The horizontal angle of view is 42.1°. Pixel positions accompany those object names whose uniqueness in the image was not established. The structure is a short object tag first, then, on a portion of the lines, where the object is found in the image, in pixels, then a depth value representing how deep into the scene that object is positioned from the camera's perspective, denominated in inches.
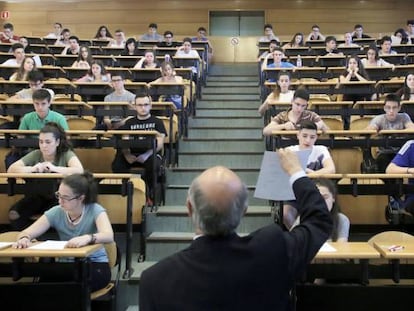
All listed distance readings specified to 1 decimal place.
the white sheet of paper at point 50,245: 97.3
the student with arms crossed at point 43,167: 138.4
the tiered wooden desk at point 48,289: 102.3
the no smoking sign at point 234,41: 461.7
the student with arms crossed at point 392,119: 179.9
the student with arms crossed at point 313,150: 147.9
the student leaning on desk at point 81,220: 109.3
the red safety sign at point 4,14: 499.5
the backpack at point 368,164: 164.2
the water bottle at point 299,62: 311.7
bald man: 52.1
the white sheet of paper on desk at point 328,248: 93.9
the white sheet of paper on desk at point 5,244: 99.4
